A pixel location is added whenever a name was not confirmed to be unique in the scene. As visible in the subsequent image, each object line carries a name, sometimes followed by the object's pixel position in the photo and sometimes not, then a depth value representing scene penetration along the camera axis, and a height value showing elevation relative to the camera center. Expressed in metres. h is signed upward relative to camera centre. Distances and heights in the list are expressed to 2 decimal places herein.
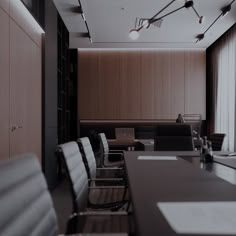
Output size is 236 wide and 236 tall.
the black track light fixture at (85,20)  5.35 +1.80
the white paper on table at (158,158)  2.61 -0.38
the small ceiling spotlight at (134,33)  4.48 +1.17
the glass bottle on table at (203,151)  2.51 -0.30
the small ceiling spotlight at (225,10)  5.12 +1.74
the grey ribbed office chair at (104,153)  4.34 -0.56
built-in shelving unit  6.34 +0.60
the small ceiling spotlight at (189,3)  3.94 +1.41
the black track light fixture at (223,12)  5.11 +1.78
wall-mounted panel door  3.41 +0.35
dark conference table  0.88 -0.33
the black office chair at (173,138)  3.79 -0.29
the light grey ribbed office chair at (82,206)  1.59 -0.51
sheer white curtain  6.57 +0.63
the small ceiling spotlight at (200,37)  6.82 +1.72
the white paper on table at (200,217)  0.81 -0.31
